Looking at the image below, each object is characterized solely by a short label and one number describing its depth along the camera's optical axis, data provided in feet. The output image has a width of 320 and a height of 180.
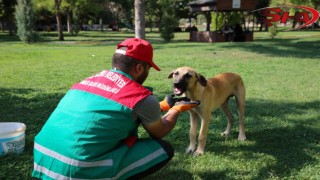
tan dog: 14.12
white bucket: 13.69
